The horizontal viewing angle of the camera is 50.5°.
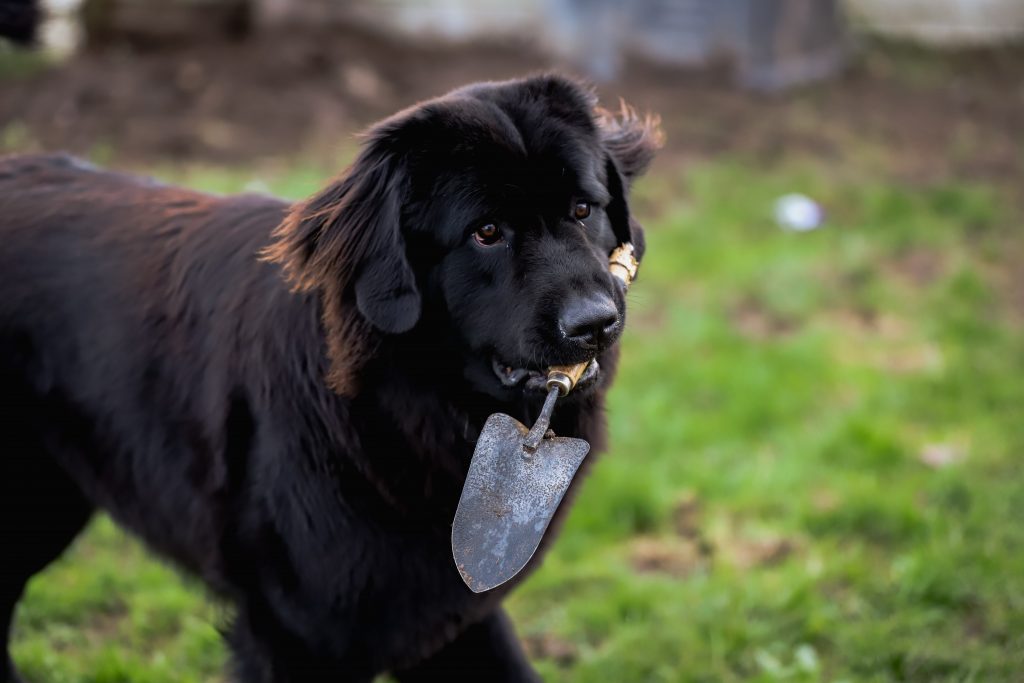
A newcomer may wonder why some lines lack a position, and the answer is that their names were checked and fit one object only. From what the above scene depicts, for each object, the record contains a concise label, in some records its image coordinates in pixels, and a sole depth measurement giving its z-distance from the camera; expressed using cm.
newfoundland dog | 250
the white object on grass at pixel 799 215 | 620
